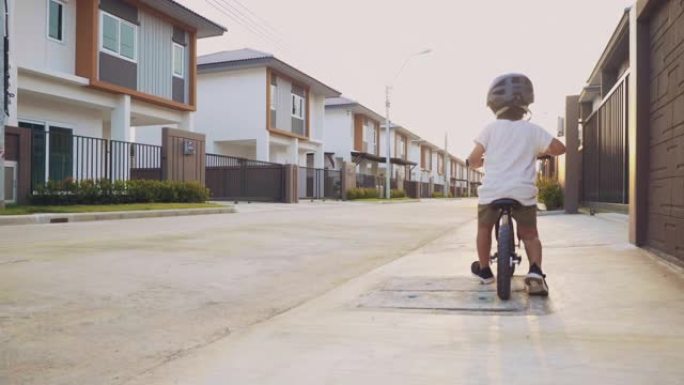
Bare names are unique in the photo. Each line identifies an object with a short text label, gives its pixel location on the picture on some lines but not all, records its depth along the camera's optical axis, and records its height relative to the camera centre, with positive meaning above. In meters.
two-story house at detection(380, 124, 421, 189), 51.86 +4.51
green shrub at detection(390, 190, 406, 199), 43.72 +0.02
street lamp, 37.53 +4.75
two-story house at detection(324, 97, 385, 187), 44.31 +4.66
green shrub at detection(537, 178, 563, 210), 15.34 -0.01
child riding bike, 4.07 +0.25
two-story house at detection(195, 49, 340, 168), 29.36 +4.54
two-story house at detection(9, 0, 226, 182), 16.58 +3.93
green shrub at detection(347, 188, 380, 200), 35.01 +0.06
